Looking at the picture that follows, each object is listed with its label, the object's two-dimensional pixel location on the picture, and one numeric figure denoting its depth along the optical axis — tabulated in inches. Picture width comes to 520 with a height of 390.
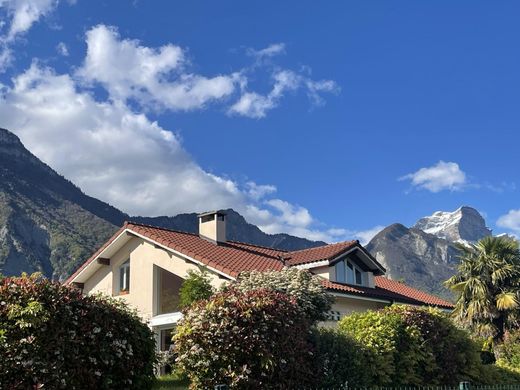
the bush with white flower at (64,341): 438.6
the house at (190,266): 1031.0
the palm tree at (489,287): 1052.5
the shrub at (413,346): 634.8
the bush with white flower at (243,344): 498.6
